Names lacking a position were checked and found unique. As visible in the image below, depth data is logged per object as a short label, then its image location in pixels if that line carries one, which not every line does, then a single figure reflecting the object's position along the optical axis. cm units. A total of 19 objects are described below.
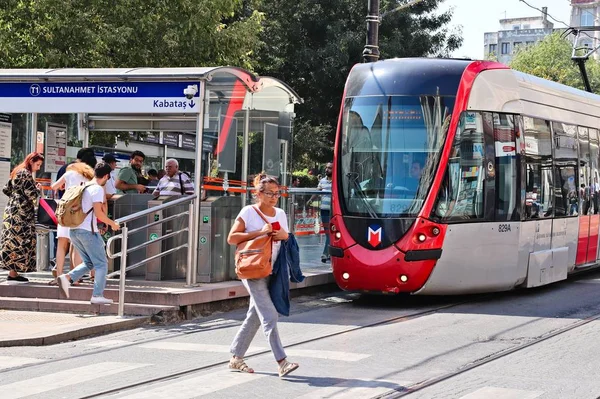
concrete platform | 1141
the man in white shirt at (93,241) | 1252
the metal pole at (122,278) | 1241
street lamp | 1917
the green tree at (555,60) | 8812
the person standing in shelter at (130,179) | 1541
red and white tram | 1381
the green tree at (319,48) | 3709
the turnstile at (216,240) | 1406
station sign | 1367
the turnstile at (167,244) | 1430
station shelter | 1373
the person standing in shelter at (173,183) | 1469
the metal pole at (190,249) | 1362
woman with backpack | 1341
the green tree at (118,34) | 2295
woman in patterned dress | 1380
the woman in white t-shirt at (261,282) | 877
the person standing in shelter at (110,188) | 1468
